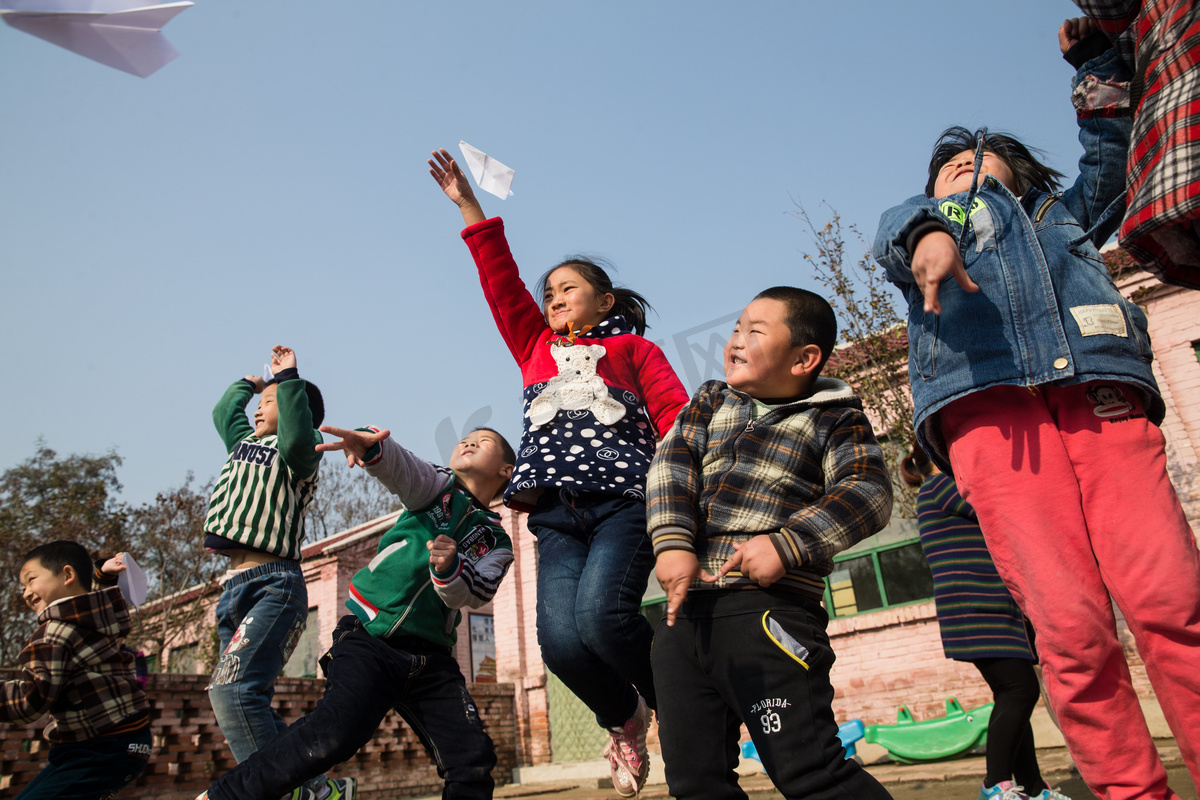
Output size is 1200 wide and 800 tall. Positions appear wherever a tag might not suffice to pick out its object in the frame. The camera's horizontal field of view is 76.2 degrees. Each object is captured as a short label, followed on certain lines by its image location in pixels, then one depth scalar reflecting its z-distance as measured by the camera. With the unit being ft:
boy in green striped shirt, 10.32
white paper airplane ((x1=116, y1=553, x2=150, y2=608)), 13.80
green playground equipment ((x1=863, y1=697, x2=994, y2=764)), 21.53
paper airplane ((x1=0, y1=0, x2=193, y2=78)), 7.90
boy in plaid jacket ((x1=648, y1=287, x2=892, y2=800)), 5.94
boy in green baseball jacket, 8.41
